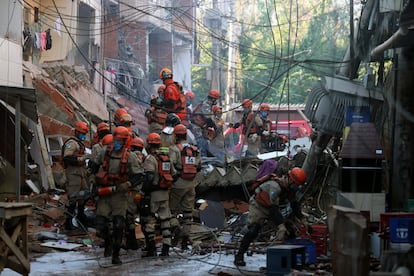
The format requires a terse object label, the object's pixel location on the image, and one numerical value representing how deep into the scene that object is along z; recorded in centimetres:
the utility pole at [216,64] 4178
